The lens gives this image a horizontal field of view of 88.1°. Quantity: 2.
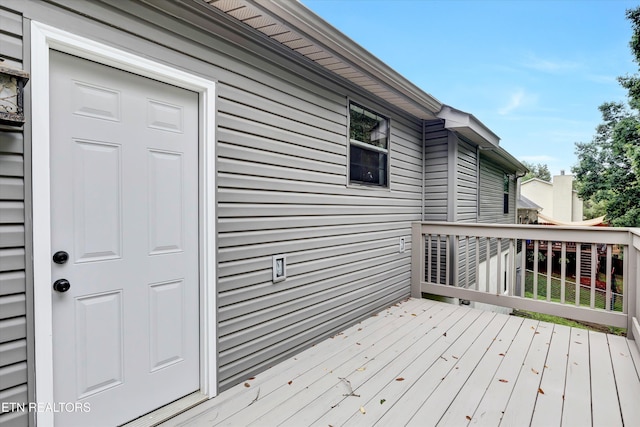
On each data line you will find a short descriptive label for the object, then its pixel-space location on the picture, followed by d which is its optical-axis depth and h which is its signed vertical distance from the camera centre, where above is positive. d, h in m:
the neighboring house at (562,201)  24.89 +0.62
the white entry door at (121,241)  1.65 -0.19
